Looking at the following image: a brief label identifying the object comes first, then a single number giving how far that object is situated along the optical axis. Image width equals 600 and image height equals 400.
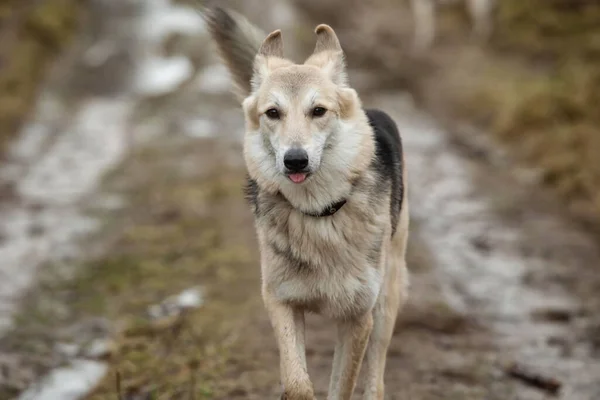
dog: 3.76
